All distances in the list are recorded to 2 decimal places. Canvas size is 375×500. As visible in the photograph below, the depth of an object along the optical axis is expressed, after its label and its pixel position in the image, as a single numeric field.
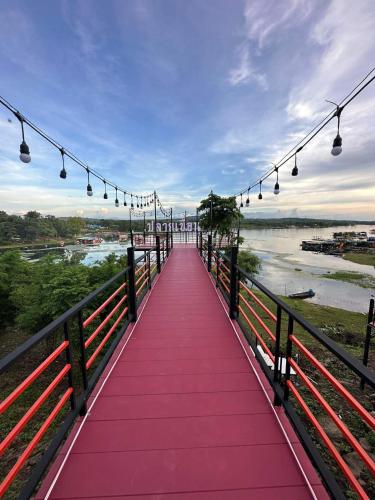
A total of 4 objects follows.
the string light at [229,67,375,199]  3.06
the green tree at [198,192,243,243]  18.34
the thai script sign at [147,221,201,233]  18.59
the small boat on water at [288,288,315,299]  23.47
